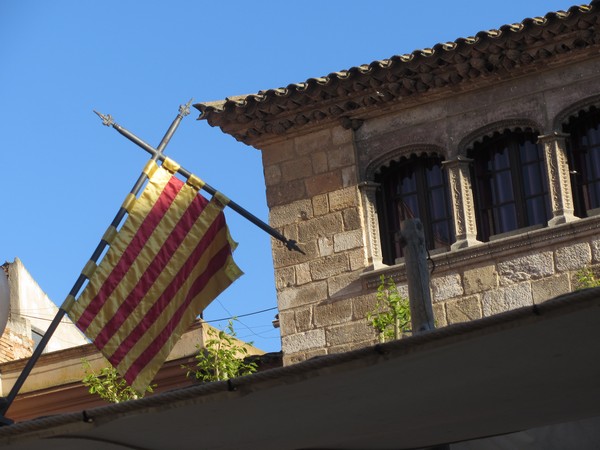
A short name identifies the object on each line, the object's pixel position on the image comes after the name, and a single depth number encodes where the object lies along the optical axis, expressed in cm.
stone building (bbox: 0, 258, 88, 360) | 2689
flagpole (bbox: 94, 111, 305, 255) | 1315
